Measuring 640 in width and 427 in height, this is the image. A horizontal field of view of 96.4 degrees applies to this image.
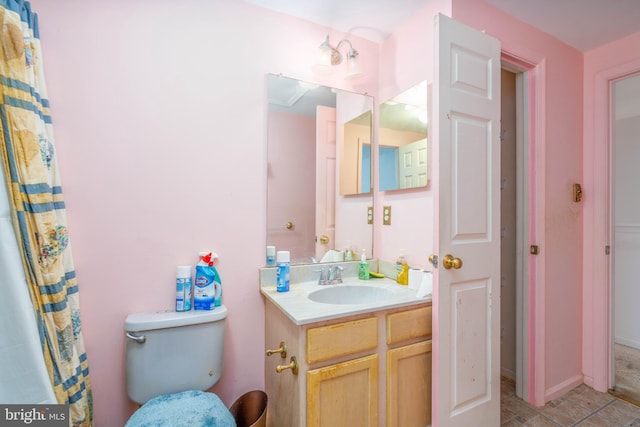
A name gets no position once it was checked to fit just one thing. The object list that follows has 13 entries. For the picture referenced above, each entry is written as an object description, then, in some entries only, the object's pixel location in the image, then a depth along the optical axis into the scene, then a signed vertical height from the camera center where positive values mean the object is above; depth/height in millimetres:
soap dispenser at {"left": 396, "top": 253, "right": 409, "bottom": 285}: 1595 -322
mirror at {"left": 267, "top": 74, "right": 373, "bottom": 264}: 1600 +264
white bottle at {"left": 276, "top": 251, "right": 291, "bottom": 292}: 1454 -298
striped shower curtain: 959 +26
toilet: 1144 -636
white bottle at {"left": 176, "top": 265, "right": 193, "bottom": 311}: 1318 -345
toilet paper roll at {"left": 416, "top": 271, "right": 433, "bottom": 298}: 1371 -353
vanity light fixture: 1640 +890
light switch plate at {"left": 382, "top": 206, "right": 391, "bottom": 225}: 1798 -5
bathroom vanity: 1104 -623
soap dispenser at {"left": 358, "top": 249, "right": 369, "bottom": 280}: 1727 -336
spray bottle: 1337 -343
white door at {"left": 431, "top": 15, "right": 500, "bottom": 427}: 1231 -56
